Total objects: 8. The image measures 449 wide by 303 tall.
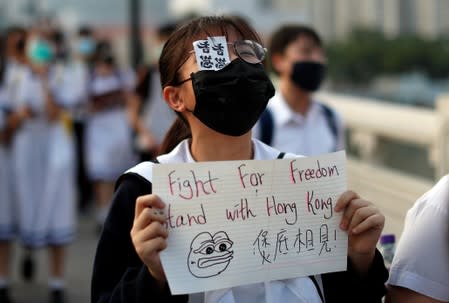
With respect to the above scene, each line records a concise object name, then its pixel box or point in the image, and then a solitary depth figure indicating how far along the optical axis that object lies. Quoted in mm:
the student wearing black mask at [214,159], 2186
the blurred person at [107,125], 9500
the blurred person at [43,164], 6566
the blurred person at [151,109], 7980
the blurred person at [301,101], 4703
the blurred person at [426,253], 2176
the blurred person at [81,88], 10062
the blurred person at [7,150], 6531
